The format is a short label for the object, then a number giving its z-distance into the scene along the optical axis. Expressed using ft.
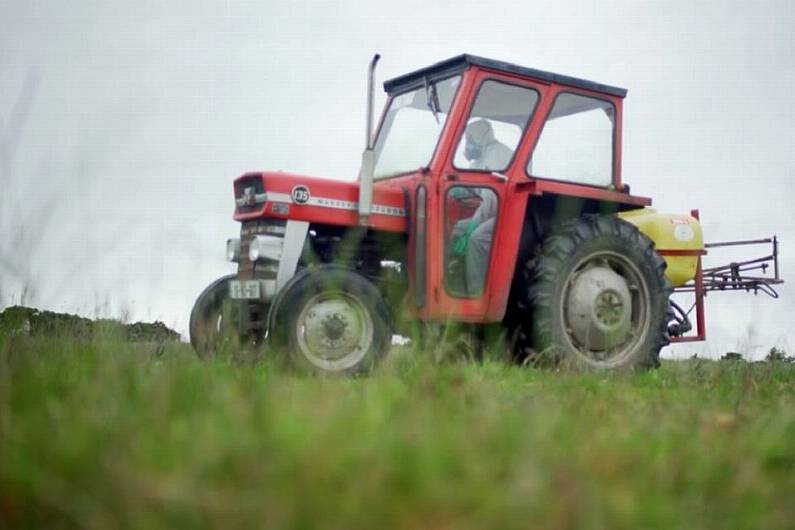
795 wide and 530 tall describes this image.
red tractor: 19.67
